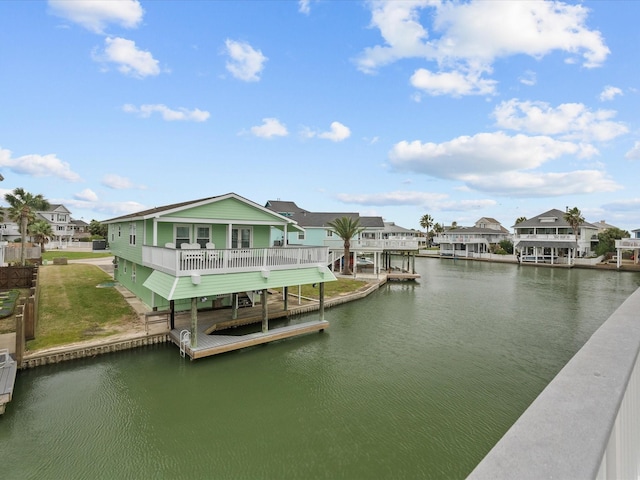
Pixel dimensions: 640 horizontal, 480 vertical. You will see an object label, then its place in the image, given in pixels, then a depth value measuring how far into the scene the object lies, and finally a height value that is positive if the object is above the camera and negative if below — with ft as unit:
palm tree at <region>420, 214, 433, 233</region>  321.11 +21.18
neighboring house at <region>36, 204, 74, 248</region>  216.97 +12.48
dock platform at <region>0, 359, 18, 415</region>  28.60 -13.26
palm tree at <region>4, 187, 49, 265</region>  126.62 +14.69
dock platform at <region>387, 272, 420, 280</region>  110.83 -11.16
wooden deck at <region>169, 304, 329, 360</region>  42.14 -13.09
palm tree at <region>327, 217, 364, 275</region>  108.06 +3.66
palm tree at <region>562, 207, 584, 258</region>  169.07 +13.43
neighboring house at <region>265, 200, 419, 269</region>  110.73 +3.90
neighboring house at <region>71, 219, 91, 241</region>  251.39 +8.96
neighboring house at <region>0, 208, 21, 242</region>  154.21 +5.57
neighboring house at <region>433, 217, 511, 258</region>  213.87 +1.46
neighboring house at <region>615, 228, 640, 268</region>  139.43 +0.28
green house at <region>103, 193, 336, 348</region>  41.50 -2.05
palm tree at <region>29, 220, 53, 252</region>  147.64 +4.19
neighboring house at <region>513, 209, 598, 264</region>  168.76 +2.61
